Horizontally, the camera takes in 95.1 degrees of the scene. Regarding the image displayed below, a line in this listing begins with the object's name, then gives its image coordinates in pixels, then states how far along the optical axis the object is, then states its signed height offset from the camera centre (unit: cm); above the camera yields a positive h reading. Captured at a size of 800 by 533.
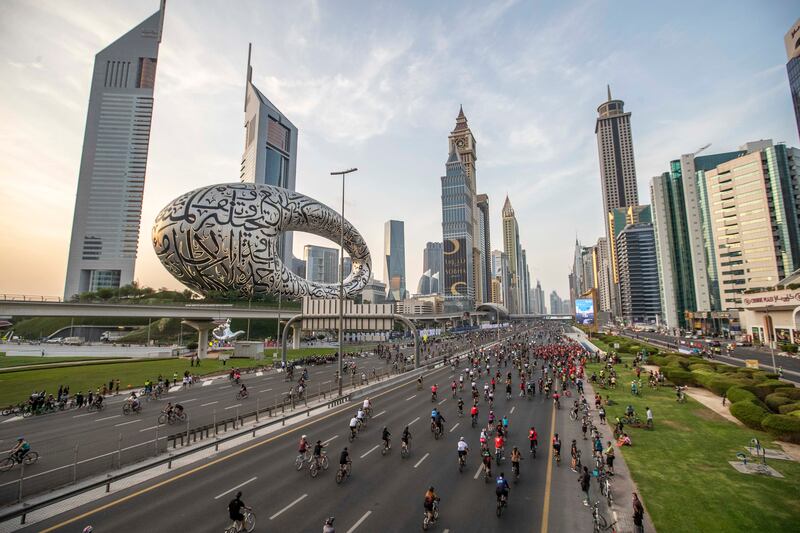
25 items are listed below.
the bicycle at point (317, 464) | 1392 -594
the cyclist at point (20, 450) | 1462 -556
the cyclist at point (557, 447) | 1508 -562
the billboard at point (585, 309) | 7056 +24
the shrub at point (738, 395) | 2104 -490
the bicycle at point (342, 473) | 1329 -590
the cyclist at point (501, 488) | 1091 -529
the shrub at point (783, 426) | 1698 -552
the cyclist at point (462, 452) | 1441 -556
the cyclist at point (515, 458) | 1366 -553
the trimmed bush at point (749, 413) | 1906 -543
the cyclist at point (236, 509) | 947 -514
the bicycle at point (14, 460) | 1461 -613
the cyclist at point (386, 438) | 1624 -564
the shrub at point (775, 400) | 2005 -495
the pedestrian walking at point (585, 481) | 1172 -549
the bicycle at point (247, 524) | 979 -576
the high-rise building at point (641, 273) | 18125 +1834
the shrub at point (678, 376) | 2994 -541
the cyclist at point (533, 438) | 1591 -555
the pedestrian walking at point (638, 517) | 963 -541
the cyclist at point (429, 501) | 1018 -530
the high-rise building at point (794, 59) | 10381 +7211
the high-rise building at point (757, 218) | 9056 +2316
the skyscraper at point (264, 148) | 18338 +8398
